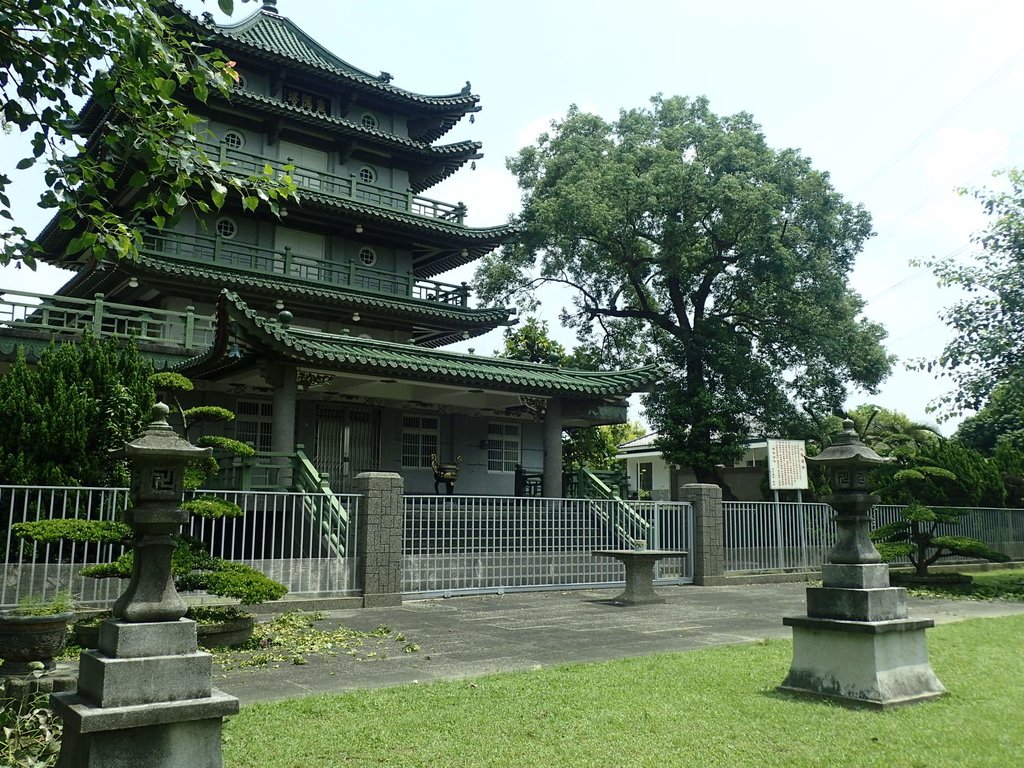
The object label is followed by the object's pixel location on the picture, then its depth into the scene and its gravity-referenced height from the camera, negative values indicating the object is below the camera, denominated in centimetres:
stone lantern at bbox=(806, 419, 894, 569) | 675 +22
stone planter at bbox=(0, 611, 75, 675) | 568 -76
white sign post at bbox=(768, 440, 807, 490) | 1833 +128
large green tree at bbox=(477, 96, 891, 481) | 2517 +816
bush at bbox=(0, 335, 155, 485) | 1170 +159
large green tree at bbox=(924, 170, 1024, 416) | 1655 +403
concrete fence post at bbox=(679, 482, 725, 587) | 1606 -19
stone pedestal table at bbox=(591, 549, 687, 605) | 1298 -75
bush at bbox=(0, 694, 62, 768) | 455 -118
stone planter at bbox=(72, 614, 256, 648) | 824 -106
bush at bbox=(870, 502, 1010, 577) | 1648 -33
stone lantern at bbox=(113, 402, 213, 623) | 416 +4
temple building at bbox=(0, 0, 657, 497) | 1666 +565
